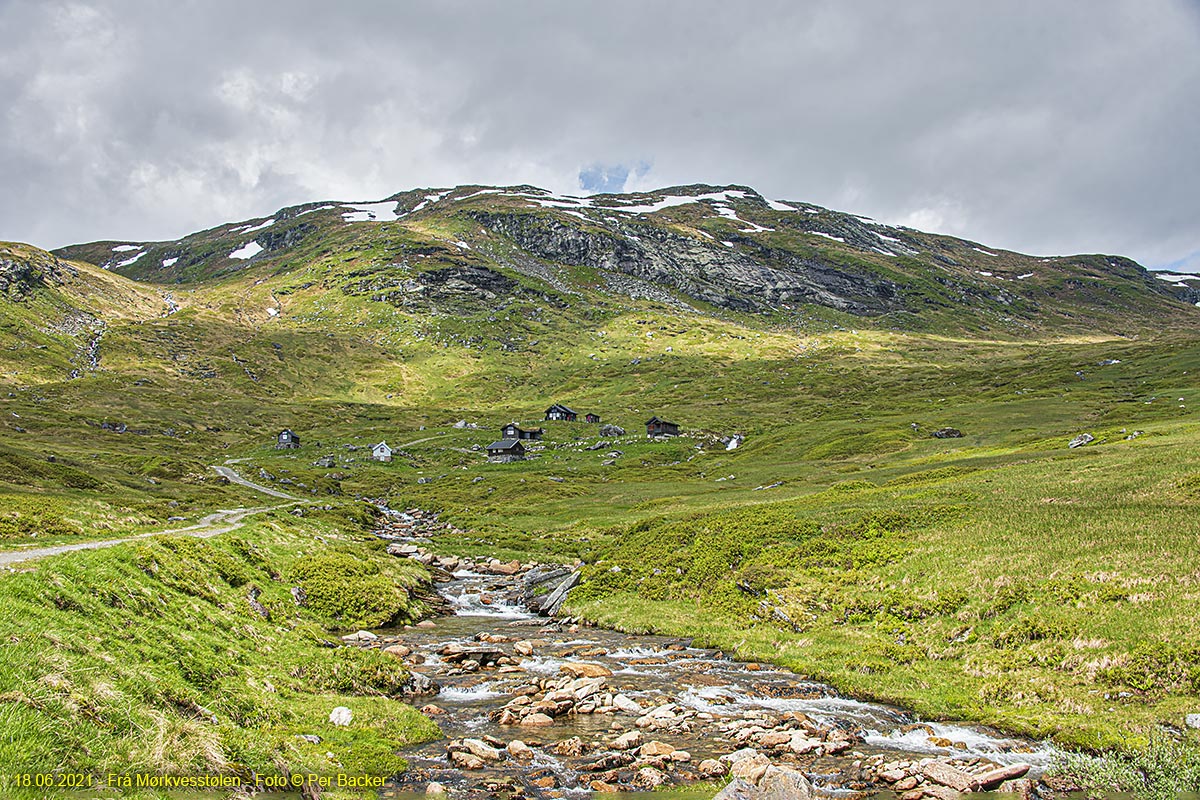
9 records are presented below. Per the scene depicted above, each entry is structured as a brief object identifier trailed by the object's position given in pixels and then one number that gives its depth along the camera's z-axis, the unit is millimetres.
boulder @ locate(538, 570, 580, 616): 39144
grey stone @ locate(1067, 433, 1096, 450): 66144
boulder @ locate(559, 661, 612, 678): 25234
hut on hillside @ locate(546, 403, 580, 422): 173625
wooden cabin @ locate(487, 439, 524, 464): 136500
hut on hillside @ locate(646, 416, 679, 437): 145625
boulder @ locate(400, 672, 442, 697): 22969
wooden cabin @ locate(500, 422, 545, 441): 150462
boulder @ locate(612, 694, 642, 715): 21141
